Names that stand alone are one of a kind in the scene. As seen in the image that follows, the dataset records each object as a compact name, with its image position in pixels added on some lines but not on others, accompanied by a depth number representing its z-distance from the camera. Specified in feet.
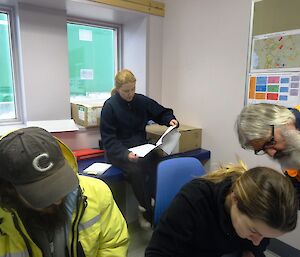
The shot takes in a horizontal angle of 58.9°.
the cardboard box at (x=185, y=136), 8.13
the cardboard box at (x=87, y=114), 8.29
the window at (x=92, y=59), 9.16
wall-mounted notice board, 6.12
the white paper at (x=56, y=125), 7.72
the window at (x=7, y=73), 7.91
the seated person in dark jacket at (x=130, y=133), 6.91
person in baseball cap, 2.35
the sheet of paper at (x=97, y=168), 6.61
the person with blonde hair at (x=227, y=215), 2.51
